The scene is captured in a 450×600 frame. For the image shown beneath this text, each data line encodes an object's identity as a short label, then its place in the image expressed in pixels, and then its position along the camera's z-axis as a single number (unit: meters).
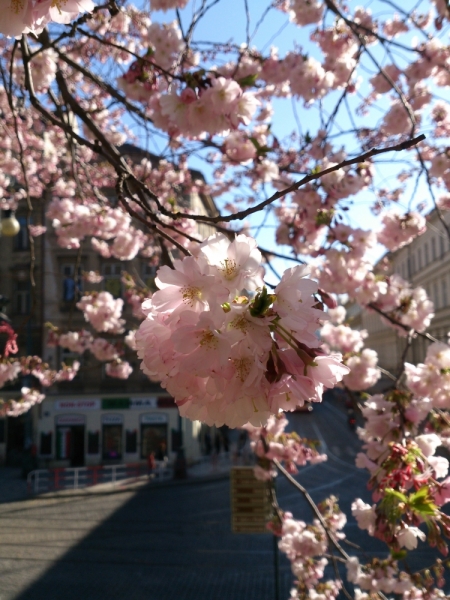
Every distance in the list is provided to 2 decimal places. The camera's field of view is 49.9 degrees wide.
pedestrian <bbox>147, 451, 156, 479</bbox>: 14.33
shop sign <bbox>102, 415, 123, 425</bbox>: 16.95
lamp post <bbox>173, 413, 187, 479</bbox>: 14.40
